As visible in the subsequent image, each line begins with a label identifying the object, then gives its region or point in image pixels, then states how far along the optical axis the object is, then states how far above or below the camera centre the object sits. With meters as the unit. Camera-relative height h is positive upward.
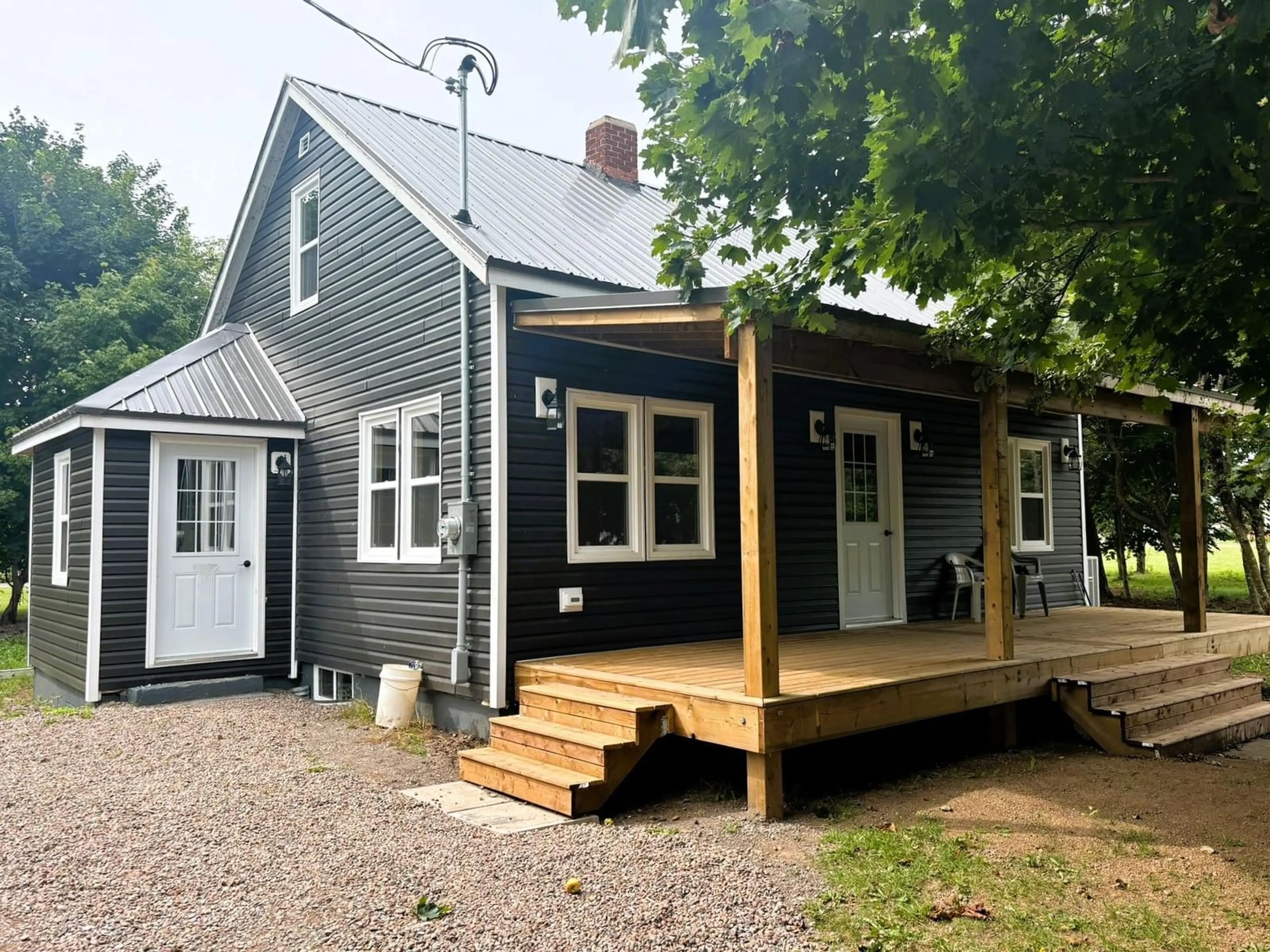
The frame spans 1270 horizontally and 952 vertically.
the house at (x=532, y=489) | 5.91 +0.44
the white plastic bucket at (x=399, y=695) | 7.38 -1.18
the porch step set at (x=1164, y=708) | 6.56 -1.27
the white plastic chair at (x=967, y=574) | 9.73 -0.40
